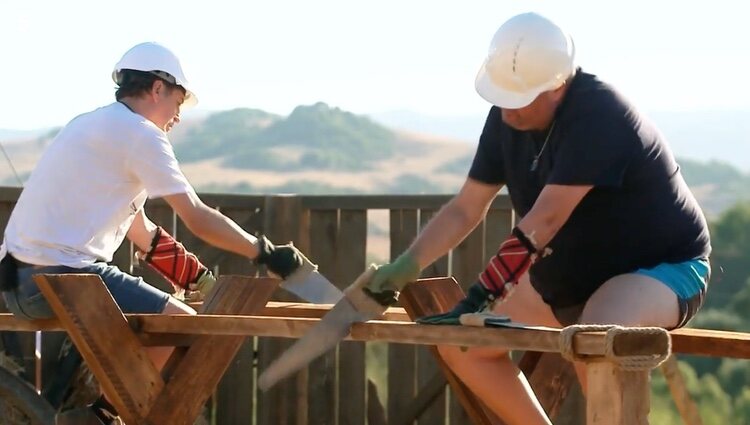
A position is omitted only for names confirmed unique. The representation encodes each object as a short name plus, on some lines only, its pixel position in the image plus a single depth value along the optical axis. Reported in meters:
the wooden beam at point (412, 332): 4.07
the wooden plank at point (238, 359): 7.94
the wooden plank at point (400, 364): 7.78
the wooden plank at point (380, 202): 7.69
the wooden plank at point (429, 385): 7.73
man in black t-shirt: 4.53
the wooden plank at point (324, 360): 7.86
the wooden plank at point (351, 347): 7.84
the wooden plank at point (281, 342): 7.86
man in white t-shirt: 5.51
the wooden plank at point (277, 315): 5.54
